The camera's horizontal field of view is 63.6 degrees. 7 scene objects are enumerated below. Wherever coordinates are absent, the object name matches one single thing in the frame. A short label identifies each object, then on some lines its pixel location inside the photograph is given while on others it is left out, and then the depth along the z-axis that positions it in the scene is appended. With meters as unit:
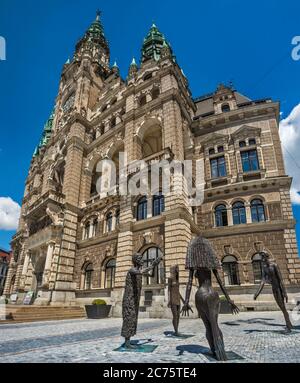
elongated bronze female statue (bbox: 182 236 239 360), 4.46
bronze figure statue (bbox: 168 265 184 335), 7.95
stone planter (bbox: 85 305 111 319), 15.66
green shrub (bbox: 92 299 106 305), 15.72
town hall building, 17.23
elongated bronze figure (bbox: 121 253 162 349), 5.53
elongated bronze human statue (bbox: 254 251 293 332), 7.58
